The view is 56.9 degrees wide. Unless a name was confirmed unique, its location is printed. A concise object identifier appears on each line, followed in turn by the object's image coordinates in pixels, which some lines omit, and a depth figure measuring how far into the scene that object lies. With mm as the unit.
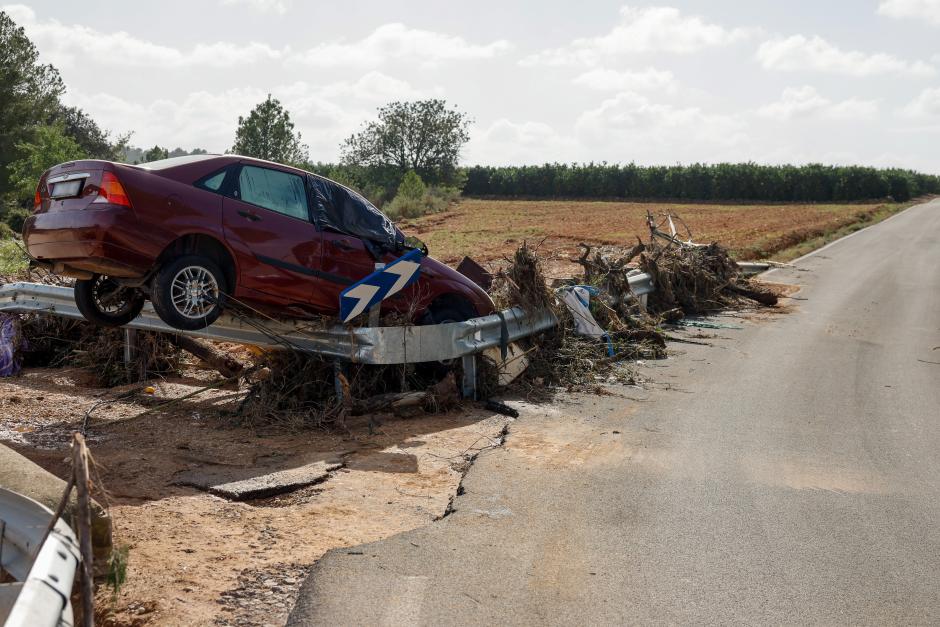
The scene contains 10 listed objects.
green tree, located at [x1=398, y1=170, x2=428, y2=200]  59844
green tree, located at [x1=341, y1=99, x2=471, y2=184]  76750
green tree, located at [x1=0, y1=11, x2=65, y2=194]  58125
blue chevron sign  7961
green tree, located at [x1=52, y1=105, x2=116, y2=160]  73194
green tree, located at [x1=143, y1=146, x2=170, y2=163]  68575
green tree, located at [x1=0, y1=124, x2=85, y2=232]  50250
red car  7117
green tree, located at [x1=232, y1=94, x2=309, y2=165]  58125
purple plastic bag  10188
